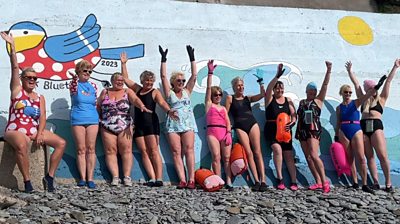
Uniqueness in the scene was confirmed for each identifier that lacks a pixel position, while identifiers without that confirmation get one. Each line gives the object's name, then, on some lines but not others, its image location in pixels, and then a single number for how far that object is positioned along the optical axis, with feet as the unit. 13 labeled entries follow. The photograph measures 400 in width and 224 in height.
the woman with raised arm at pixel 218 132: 27.45
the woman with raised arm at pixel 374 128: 28.50
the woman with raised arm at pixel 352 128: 28.55
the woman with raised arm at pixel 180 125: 27.14
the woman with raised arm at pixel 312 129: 27.78
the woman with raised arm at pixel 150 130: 26.94
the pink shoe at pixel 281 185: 27.35
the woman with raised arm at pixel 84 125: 26.13
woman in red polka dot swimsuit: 24.21
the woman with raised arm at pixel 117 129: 26.66
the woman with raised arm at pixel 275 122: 28.07
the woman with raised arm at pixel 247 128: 27.58
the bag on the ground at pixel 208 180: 25.64
